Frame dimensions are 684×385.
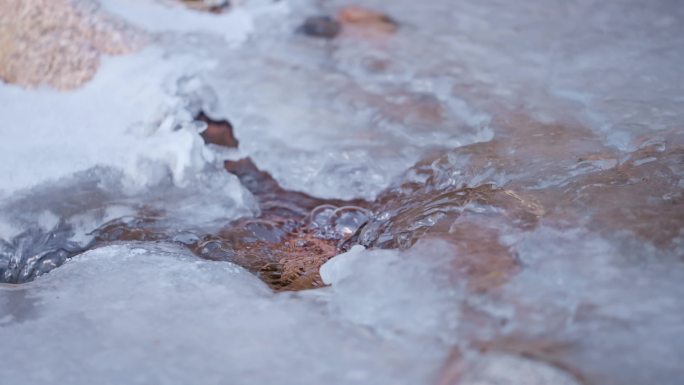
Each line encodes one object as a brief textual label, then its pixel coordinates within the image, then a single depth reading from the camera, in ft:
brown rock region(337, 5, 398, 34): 11.18
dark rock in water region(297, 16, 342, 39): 11.27
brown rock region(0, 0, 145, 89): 8.98
